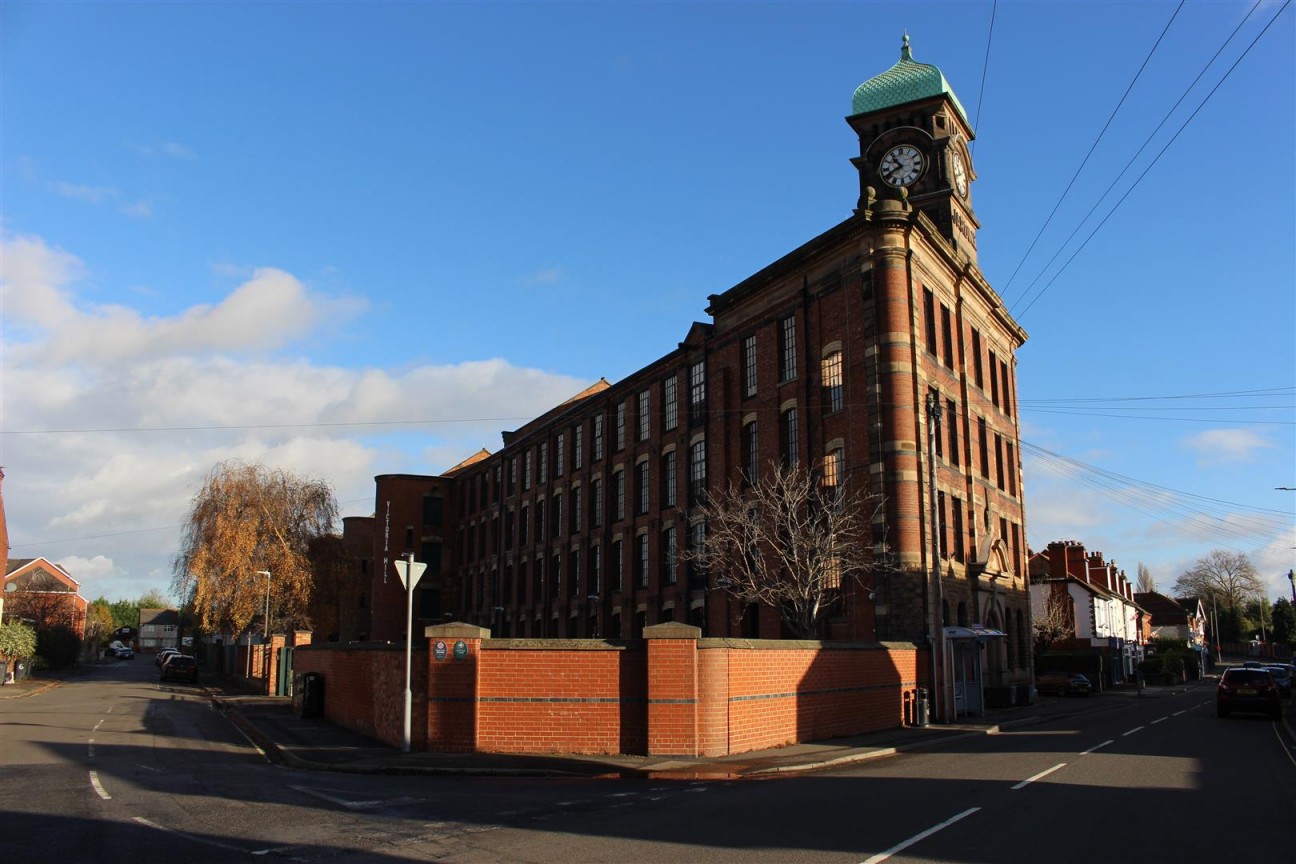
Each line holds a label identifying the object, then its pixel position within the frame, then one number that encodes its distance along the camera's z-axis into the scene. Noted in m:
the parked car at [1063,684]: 47.19
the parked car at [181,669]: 50.84
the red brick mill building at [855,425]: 30.94
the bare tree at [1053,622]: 60.97
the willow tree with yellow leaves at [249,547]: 45.38
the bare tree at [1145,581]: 134.62
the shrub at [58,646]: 61.25
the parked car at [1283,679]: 45.59
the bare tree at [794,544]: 29.16
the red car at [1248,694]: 29.17
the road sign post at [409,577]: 17.57
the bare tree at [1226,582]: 115.38
